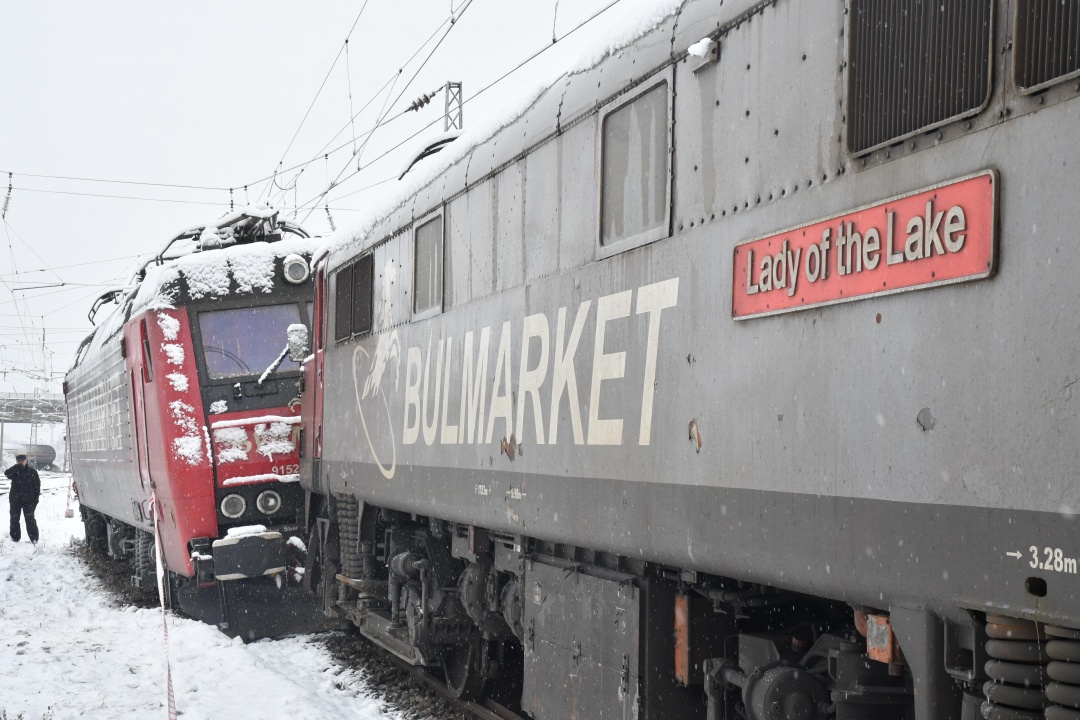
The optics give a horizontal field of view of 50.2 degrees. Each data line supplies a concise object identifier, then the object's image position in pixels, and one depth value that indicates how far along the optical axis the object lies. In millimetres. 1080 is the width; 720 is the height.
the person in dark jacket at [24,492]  20719
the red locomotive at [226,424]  11320
